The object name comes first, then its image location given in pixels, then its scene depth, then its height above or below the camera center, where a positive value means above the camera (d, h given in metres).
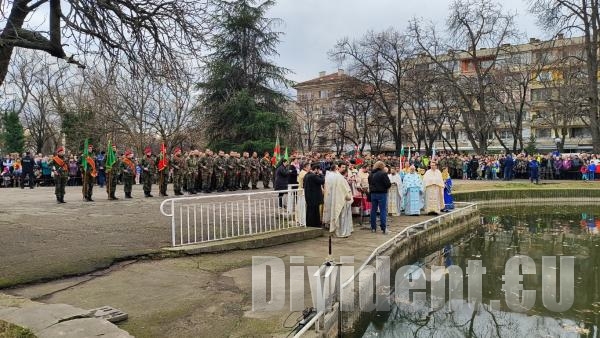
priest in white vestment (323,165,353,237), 11.30 -0.74
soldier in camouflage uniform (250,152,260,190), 22.75 +0.05
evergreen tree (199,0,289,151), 29.72 +5.22
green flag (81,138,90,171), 15.72 +0.54
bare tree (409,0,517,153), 38.03 +7.58
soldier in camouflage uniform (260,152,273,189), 23.58 +0.13
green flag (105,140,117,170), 16.08 +0.53
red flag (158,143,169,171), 17.56 +0.47
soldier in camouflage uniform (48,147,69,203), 14.94 +0.05
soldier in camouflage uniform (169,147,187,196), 18.05 +0.10
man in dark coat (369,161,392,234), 11.87 -0.48
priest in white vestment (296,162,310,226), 11.29 -0.88
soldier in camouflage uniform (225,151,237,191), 21.09 +0.02
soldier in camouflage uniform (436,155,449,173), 30.92 +0.43
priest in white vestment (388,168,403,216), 15.28 -0.82
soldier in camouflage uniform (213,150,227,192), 20.23 -0.01
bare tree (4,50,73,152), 38.98 +6.29
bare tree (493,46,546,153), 39.94 +7.42
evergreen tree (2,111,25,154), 44.81 +3.87
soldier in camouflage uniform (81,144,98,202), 15.74 -0.10
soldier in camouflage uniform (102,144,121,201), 16.17 -0.19
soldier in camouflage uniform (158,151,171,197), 17.89 -0.18
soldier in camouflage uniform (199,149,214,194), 19.41 +0.08
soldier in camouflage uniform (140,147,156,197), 17.33 +0.09
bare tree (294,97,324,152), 70.81 +7.85
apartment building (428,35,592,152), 35.16 +6.06
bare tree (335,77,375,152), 46.28 +6.60
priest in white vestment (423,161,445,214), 16.05 -0.78
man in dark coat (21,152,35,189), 22.47 +0.37
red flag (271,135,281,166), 18.15 +0.61
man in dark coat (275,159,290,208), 14.16 -0.22
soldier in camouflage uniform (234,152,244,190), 21.61 +0.02
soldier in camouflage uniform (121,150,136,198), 16.84 +0.10
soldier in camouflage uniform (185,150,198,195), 18.75 +0.05
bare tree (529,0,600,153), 29.58 +8.04
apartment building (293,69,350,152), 60.66 +8.80
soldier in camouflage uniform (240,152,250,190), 22.02 +0.01
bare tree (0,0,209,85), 8.05 +2.66
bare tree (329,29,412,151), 43.78 +9.31
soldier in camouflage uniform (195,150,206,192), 19.30 -0.17
